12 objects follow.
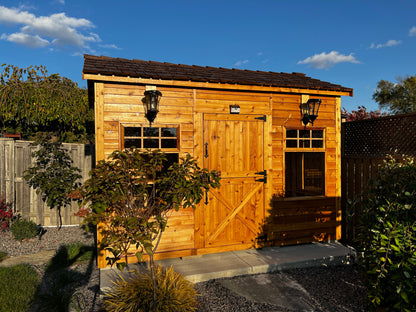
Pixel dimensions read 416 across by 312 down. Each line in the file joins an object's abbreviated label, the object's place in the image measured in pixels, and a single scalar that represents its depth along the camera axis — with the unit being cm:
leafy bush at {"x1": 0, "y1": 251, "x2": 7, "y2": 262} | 466
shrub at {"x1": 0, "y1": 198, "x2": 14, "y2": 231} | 586
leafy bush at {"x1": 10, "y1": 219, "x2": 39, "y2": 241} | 551
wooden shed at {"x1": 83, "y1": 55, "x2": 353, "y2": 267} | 416
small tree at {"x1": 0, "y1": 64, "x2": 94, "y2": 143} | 826
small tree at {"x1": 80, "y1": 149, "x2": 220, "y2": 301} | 248
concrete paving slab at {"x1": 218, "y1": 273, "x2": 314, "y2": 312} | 308
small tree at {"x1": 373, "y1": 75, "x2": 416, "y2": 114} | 2311
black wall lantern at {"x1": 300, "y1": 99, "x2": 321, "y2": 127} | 498
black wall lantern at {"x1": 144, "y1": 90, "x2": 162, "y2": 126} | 404
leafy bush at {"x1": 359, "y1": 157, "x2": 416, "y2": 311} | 218
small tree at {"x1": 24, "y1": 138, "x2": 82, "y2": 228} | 583
